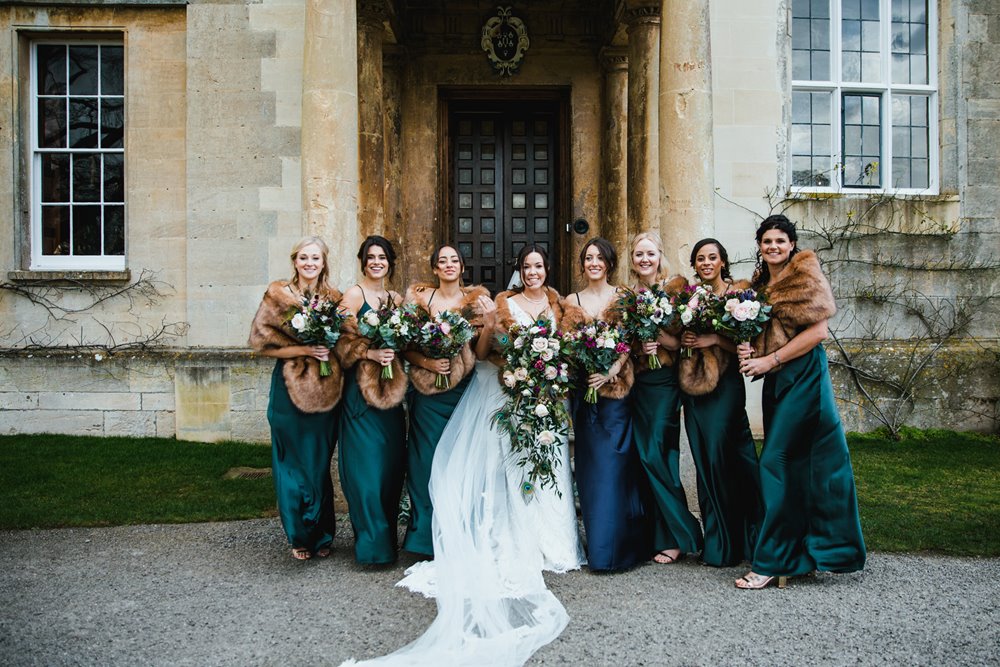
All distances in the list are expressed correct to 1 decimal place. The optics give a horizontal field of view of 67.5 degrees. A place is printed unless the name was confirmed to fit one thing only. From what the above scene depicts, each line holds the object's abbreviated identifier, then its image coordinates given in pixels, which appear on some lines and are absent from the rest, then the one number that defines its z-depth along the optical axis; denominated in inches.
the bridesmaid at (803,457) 176.9
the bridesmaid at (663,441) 195.3
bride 152.6
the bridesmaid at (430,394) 197.0
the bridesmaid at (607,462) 188.2
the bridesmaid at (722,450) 191.2
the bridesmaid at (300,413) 195.0
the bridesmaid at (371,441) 191.6
